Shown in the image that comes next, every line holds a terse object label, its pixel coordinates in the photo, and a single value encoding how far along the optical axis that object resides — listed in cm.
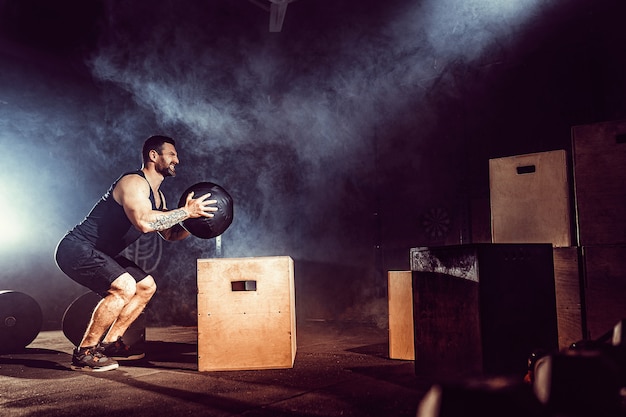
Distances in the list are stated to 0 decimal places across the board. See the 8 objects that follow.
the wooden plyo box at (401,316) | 409
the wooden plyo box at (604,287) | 320
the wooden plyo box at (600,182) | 330
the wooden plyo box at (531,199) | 362
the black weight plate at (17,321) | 538
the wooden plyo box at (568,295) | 337
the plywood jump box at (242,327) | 379
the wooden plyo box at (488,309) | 292
